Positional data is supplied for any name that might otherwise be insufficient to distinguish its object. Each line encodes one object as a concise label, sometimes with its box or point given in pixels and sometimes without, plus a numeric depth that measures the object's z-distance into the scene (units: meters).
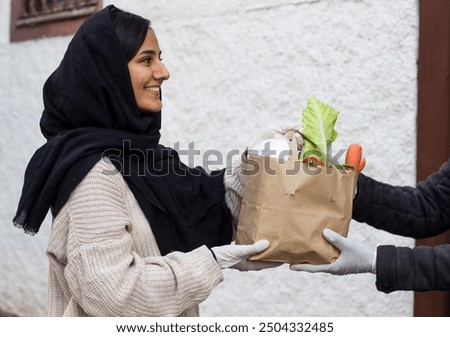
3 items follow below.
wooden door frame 3.70
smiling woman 2.29
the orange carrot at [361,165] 2.59
